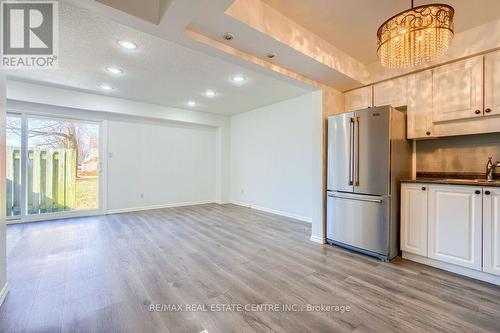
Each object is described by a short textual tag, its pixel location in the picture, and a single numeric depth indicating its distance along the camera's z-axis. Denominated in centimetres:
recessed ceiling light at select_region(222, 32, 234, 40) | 210
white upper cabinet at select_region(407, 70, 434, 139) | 271
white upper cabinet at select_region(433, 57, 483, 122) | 237
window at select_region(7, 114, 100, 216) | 427
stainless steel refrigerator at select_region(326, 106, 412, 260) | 267
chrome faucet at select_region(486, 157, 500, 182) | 240
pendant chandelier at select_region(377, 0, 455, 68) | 165
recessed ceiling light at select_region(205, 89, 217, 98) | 439
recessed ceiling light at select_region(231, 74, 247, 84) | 362
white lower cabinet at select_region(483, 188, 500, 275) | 207
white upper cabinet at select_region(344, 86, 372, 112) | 329
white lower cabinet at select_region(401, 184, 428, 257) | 255
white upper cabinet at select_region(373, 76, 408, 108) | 292
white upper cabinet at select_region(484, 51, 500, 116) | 226
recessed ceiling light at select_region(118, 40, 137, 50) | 261
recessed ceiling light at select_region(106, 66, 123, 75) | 334
